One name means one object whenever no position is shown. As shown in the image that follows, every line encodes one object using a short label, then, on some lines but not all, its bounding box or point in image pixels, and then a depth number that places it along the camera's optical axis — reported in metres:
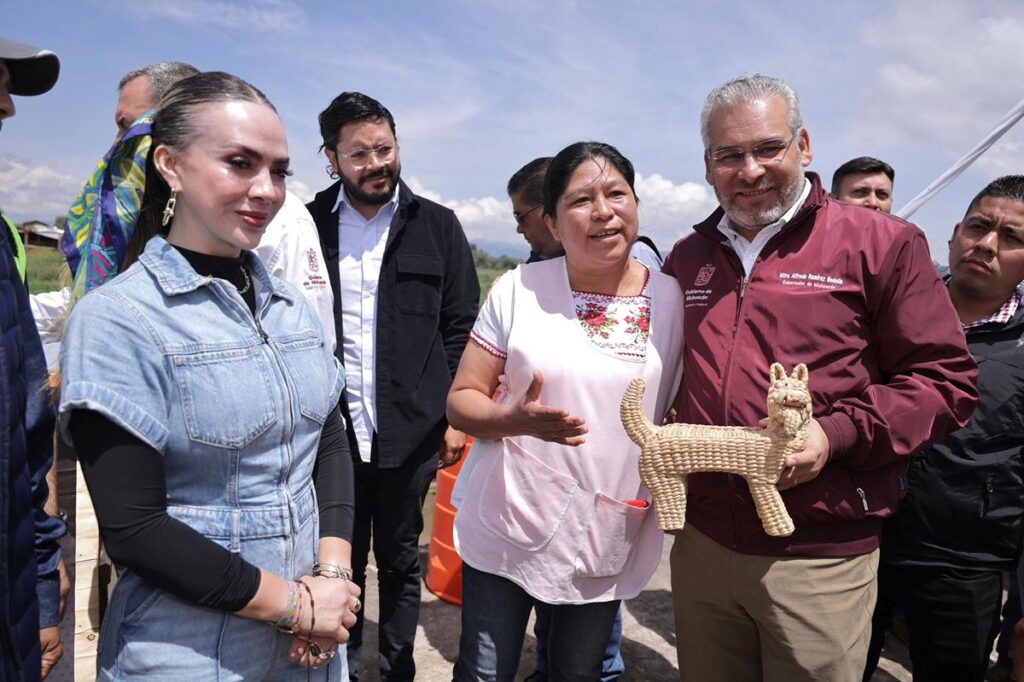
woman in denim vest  1.25
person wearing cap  1.37
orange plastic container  3.96
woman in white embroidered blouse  2.04
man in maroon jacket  1.79
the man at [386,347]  2.99
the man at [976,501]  2.38
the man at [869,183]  4.21
